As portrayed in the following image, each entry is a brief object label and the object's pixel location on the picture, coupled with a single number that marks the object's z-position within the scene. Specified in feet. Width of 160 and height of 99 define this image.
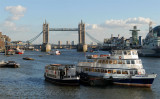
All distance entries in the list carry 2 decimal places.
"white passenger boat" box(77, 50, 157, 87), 141.08
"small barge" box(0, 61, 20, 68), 256.32
